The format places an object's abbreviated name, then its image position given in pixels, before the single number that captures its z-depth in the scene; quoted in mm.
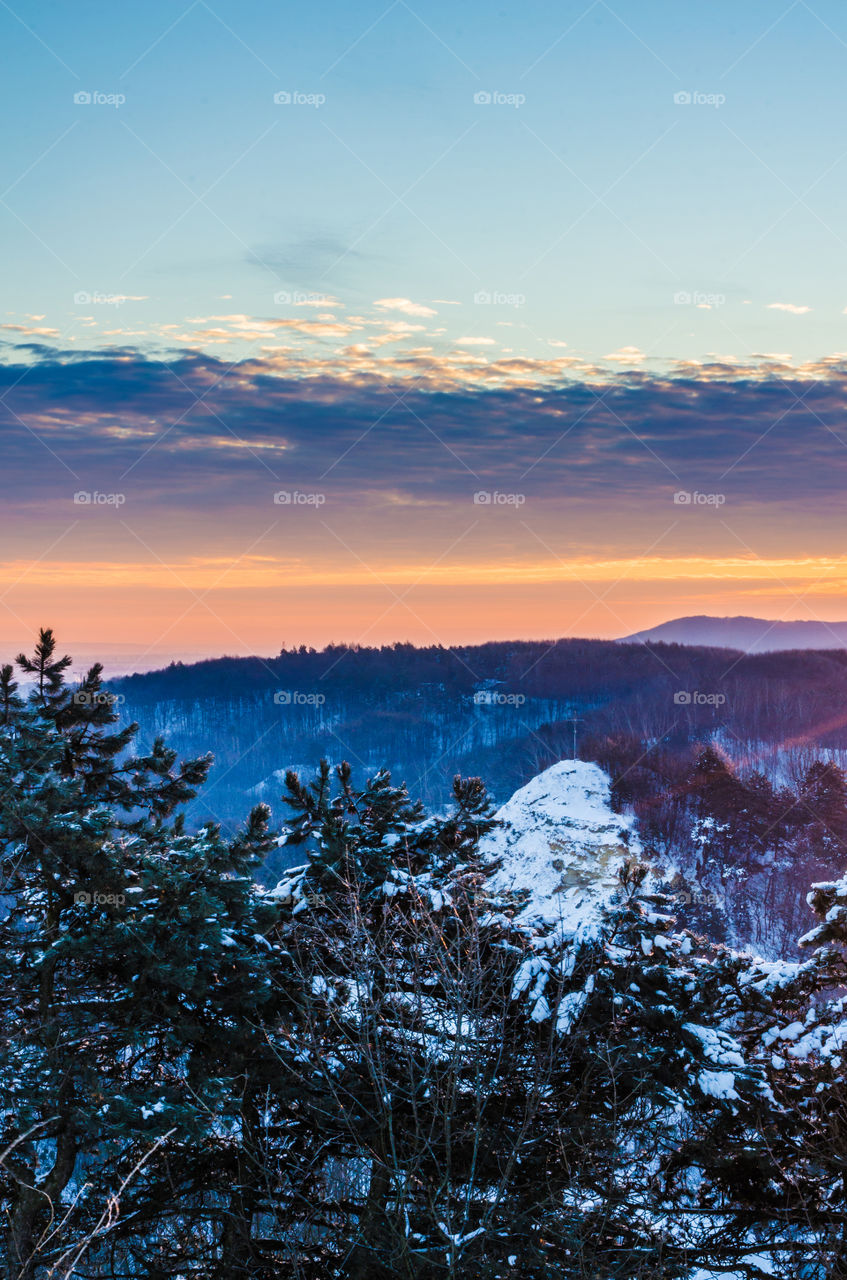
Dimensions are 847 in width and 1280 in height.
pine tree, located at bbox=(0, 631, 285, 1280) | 12375
